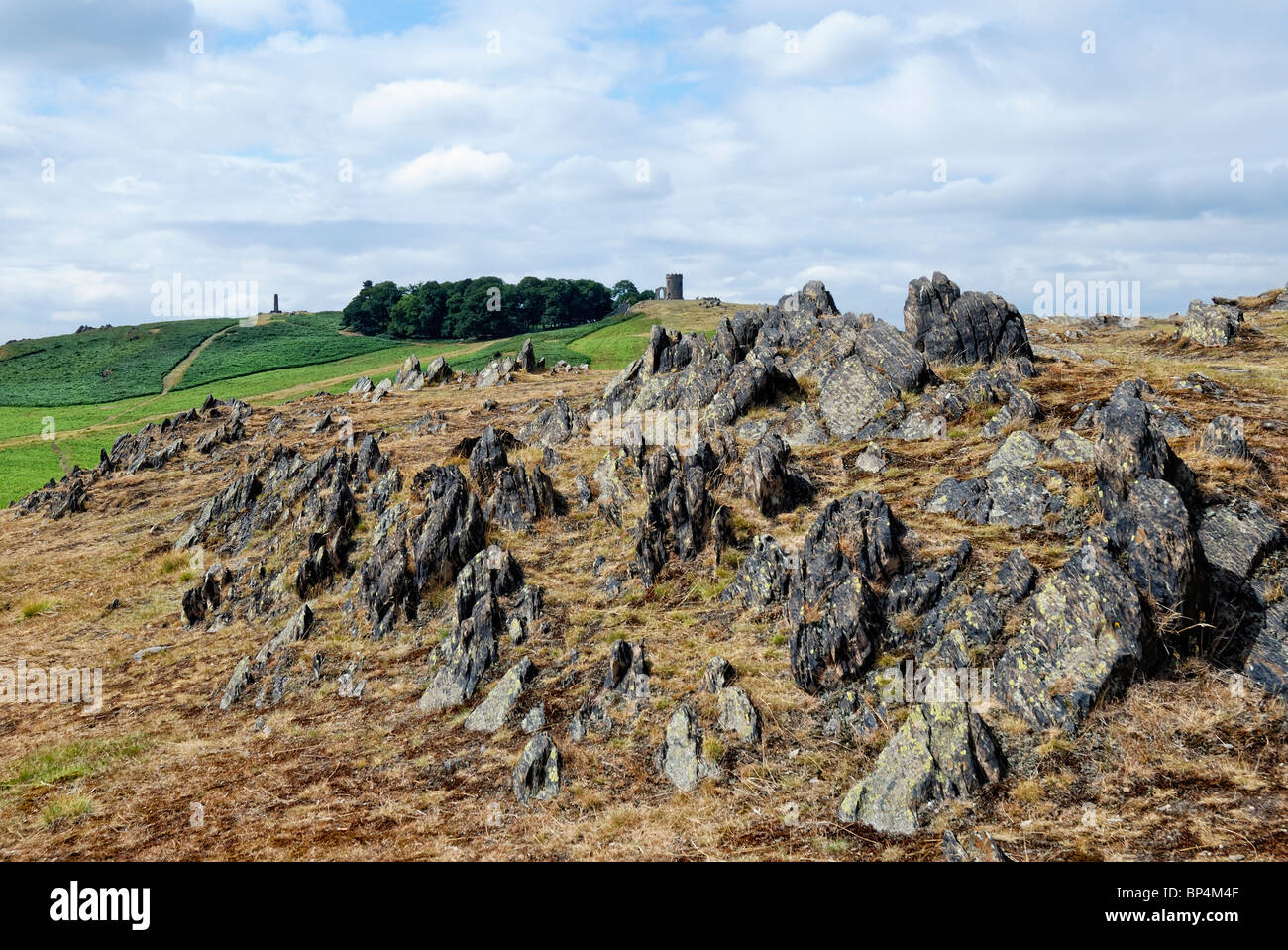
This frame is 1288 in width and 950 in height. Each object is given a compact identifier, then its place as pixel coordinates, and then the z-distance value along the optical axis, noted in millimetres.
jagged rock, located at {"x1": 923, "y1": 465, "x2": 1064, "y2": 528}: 18219
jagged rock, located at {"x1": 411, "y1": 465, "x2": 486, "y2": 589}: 23453
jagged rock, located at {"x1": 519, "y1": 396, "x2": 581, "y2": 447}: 34406
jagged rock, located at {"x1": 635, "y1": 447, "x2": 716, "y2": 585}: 21234
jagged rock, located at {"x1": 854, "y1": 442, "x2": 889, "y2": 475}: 23984
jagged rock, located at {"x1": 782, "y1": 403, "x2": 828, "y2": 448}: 27875
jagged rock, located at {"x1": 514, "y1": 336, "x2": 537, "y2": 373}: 60594
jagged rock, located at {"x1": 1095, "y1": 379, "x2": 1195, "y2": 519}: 15930
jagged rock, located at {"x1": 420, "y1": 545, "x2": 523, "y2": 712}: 18719
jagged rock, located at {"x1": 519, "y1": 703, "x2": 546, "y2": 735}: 16406
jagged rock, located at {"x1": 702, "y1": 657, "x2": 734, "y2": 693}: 15727
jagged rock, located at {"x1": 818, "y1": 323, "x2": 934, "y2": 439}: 28016
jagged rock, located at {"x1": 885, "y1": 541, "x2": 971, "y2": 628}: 15961
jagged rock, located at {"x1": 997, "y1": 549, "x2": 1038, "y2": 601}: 15188
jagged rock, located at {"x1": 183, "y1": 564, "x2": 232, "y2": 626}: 26750
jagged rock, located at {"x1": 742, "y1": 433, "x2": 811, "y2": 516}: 22281
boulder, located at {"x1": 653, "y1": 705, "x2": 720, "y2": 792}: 13922
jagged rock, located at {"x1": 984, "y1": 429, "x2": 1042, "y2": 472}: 20578
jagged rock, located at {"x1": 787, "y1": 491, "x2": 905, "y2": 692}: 15180
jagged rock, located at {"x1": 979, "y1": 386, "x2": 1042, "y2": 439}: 23469
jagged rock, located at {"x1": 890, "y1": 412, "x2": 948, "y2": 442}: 25375
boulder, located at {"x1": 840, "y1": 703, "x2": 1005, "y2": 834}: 11742
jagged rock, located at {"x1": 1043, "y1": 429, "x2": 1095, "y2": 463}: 19953
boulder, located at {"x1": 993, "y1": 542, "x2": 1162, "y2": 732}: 12656
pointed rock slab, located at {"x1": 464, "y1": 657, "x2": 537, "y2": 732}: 17125
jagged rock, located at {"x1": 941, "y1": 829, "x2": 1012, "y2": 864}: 10195
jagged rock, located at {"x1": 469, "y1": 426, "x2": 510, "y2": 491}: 27734
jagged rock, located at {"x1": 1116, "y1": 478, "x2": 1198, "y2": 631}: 13125
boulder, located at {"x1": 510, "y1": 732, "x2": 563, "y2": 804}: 14289
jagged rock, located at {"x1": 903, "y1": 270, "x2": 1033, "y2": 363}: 30781
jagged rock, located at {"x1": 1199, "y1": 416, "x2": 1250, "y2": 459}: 17891
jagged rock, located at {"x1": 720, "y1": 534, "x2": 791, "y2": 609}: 18453
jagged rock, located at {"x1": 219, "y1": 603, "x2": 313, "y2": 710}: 21297
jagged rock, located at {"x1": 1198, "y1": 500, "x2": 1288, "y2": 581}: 14297
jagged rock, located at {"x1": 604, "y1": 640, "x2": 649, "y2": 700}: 16516
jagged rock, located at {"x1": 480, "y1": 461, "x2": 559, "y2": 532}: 25500
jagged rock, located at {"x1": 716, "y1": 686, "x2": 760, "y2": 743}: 14523
